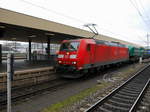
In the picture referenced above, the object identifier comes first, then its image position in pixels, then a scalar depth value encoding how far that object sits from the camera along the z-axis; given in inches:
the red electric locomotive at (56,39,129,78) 450.9
